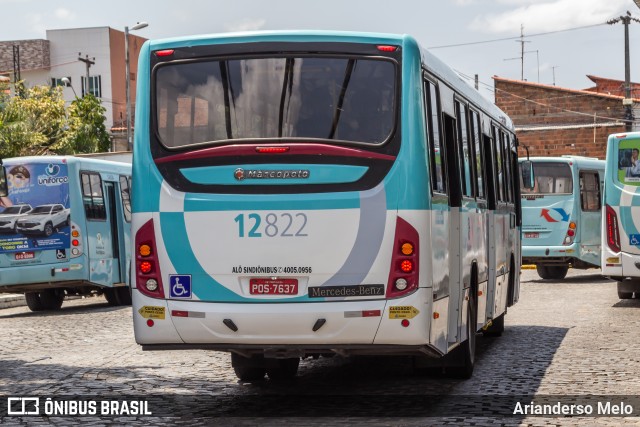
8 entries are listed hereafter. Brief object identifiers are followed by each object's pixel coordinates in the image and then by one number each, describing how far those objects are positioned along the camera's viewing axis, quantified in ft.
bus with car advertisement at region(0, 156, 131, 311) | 78.64
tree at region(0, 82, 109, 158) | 184.55
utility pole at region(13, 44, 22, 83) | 304.40
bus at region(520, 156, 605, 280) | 104.01
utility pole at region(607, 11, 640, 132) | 181.88
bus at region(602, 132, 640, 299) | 71.20
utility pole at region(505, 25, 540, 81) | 278.03
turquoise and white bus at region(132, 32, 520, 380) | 31.60
